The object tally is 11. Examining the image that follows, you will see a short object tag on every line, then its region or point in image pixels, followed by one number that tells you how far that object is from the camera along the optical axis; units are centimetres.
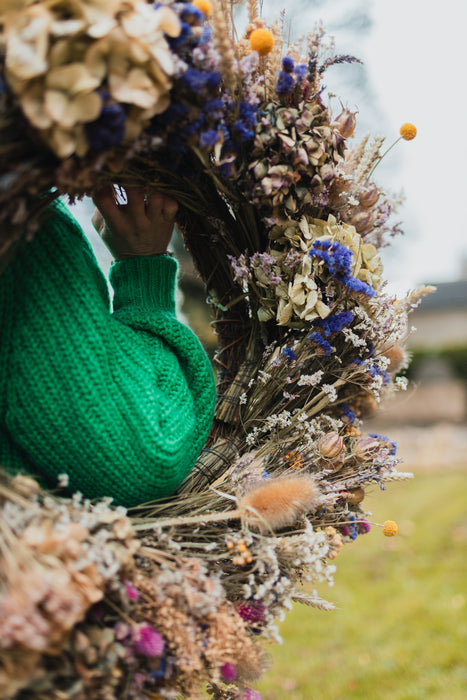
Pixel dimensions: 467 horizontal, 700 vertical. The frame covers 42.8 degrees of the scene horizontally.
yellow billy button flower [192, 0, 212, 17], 102
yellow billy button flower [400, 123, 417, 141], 145
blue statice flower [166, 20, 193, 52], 97
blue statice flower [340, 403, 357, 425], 154
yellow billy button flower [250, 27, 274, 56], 114
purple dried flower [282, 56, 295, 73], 120
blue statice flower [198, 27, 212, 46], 101
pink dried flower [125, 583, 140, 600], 93
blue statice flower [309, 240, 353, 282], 131
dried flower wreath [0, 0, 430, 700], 84
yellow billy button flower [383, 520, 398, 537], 140
